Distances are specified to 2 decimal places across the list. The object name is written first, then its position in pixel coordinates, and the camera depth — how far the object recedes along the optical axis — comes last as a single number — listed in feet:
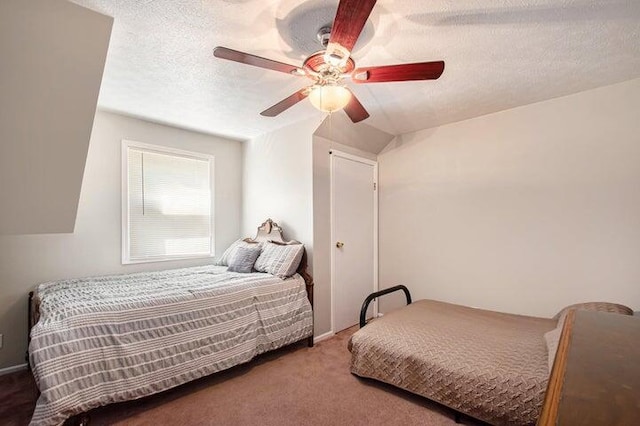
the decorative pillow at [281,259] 9.68
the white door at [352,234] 10.98
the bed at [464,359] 5.47
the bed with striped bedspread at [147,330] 5.53
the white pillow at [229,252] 11.35
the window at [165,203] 10.43
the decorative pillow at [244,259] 10.42
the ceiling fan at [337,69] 4.26
